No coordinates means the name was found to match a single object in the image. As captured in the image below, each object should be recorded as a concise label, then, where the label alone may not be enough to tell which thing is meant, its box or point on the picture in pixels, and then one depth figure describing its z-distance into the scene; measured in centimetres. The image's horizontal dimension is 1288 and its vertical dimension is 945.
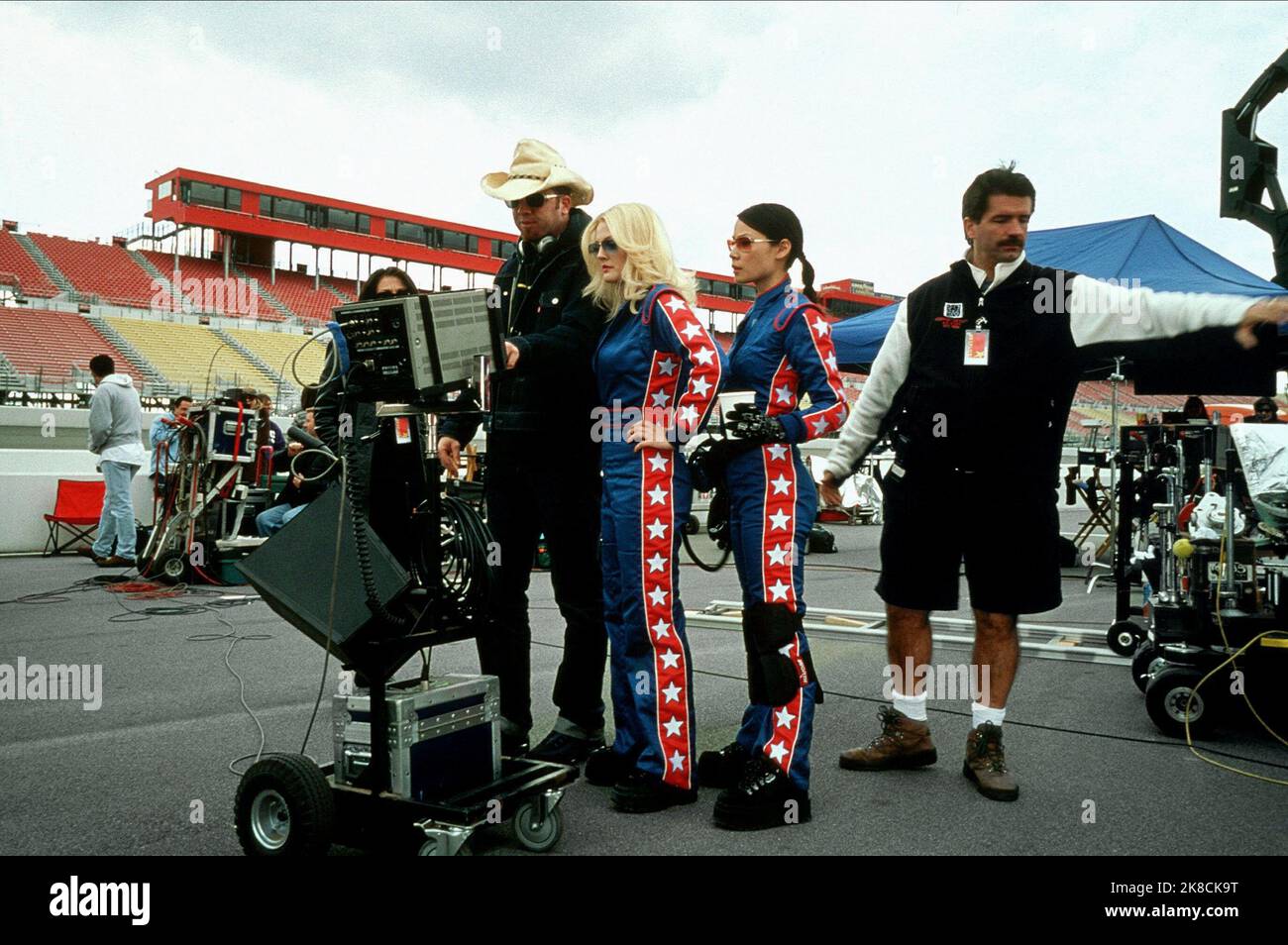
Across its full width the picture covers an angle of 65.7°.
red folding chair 1025
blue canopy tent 745
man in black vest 302
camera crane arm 495
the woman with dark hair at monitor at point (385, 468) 261
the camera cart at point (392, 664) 225
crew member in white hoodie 870
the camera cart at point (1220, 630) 363
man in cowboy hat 306
